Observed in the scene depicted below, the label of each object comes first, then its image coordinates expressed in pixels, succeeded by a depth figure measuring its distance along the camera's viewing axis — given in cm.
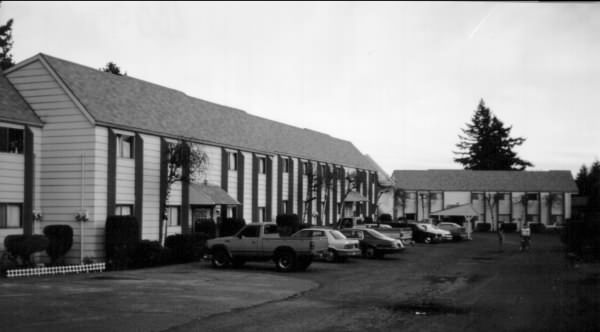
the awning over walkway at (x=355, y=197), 5581
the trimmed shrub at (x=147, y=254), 2467
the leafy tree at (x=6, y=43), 5906
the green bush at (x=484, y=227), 7806
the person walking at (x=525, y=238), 3869
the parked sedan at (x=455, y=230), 5141
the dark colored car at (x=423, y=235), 4706
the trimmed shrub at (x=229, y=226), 3362
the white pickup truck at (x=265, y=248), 2295
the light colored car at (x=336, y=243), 2686
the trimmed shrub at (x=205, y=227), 3100
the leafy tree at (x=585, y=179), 9435
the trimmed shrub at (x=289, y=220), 3925
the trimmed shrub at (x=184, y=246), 2652
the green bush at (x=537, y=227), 7425
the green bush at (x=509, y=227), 7644
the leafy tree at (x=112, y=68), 5802
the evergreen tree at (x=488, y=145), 10625
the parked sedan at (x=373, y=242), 3048
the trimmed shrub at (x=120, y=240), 2389
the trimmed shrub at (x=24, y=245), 2189
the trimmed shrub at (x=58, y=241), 2402
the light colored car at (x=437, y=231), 4750
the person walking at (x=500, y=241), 3921
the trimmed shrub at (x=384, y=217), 6493
